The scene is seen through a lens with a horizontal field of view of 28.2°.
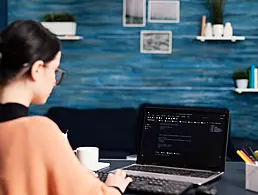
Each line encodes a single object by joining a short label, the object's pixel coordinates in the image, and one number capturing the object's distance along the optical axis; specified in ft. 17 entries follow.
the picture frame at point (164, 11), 15.78
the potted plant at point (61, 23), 15.39
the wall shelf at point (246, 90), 15.03
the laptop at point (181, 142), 6.93
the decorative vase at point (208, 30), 15.33
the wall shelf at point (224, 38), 15.24
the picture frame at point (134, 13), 15.83
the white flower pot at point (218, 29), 15.19
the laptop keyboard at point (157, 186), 5.39
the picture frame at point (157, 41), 15.84
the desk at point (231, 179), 6.02
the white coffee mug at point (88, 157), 7.28
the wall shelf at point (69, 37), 15.56
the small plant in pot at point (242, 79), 15.19
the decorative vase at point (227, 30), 15.26
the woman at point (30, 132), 4.79
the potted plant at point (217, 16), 15.23
